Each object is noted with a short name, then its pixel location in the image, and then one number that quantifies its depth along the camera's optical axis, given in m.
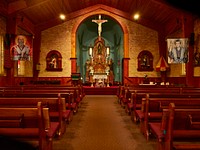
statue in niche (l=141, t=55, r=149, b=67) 15.40
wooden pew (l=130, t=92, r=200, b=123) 4.76
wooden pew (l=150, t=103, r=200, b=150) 2.47
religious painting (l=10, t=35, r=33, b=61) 10.24
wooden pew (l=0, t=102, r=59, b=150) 2.51
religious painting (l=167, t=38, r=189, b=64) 9.22
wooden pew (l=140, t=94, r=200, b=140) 3.65
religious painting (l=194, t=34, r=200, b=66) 10.53
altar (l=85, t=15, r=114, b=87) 15.51
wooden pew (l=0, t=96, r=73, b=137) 3.60
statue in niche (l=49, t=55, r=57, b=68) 15.28
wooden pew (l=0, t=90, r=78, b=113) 4.78
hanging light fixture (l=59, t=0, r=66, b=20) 14.28
